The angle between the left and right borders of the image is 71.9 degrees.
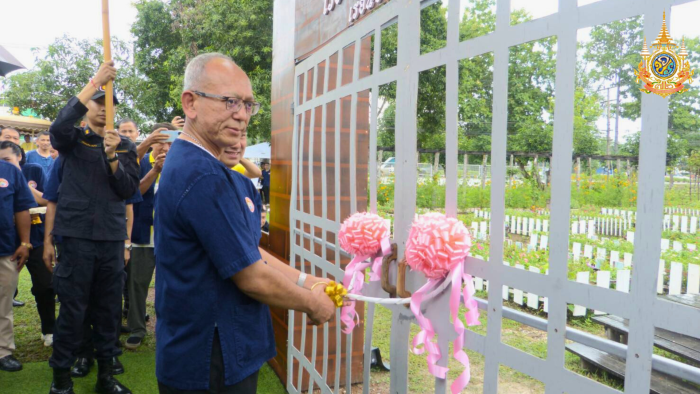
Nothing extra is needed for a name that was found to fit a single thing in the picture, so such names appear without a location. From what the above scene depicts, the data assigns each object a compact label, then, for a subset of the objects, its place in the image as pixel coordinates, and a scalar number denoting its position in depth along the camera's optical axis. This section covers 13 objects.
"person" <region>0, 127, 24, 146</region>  5.13
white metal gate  1.08
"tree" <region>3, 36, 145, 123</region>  20.81
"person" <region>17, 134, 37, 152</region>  11.73
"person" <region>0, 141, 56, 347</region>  4.10
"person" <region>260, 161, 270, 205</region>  12.18
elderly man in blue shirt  1.53
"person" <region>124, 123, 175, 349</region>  4.54
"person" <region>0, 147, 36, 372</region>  3.88
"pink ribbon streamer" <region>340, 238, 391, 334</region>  2.06
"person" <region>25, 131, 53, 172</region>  6.78
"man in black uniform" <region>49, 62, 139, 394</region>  3.20
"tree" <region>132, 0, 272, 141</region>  13.09
